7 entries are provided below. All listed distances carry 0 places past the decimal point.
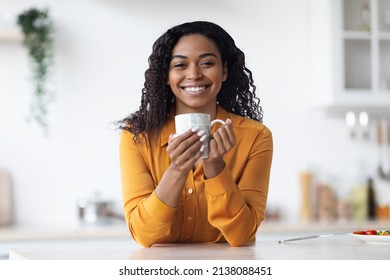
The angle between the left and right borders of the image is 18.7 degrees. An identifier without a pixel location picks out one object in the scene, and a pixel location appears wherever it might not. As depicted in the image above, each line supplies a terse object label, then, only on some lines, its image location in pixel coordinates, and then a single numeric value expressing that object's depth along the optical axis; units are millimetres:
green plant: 4496
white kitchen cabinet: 4603
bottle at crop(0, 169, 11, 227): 4511
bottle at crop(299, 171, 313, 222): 4755
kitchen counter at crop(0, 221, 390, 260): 1691
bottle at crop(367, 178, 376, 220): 4806
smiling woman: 1926
